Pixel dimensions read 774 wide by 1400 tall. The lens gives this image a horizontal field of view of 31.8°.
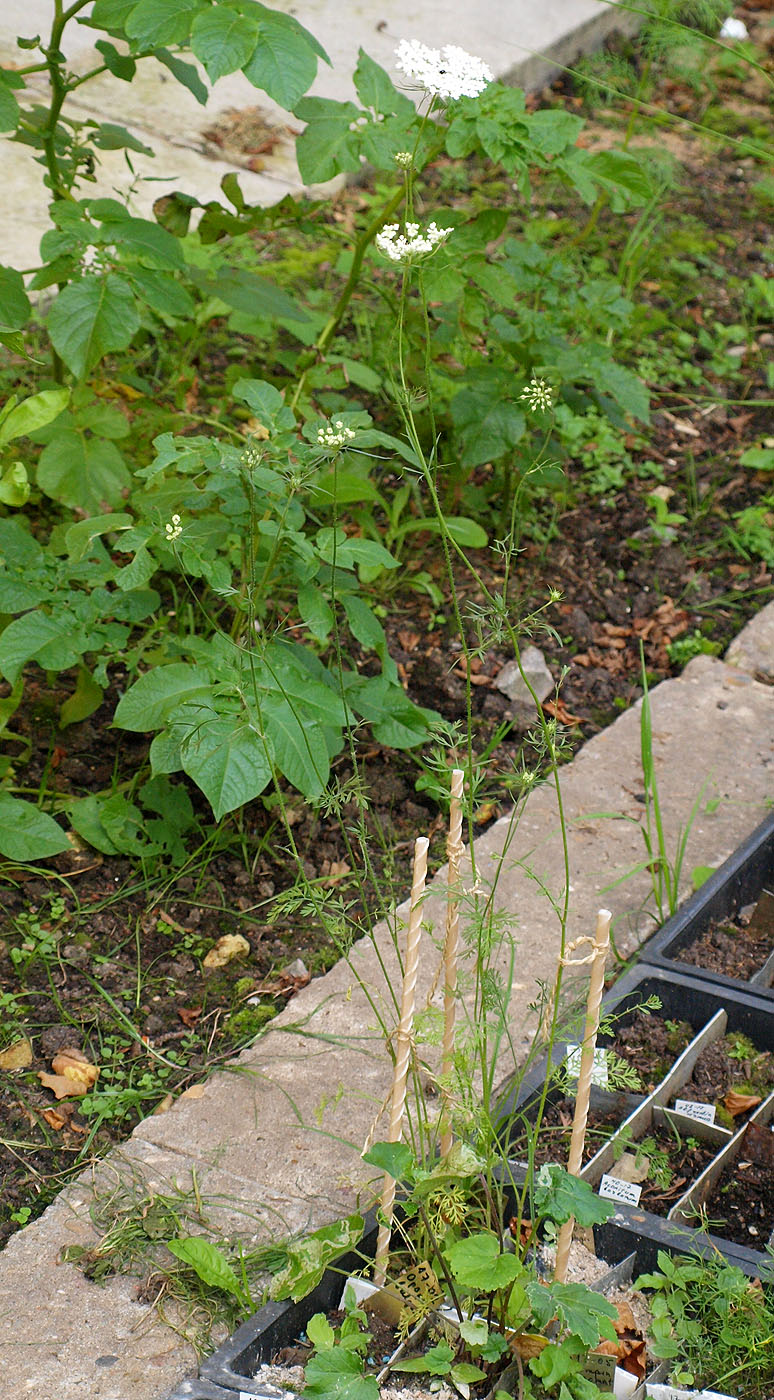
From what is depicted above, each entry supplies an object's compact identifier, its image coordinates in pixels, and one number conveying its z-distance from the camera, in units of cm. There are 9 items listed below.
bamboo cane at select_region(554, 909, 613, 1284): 154
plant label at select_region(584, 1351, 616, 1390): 162
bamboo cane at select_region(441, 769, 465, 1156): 169
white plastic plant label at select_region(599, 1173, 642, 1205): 191
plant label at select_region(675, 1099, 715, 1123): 207
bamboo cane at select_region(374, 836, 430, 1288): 161
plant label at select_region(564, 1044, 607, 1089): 169
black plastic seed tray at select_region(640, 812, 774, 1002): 227
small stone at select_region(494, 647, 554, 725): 306
